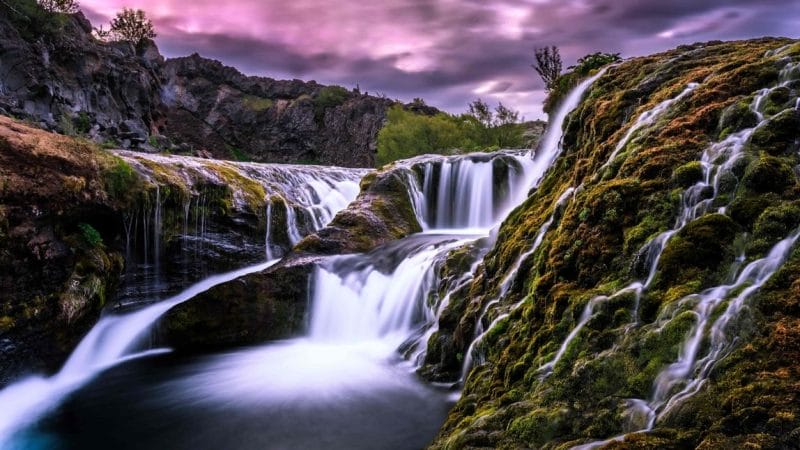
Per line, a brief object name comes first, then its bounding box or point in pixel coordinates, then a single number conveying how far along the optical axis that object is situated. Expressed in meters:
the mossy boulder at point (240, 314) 10.61
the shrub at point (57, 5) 35.91
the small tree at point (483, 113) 43.44
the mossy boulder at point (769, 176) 3.68
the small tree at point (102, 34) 59.20
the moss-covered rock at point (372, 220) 13.07
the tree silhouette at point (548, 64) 27.09
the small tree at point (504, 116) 41.41
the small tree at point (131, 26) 63.91
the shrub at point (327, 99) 76.44
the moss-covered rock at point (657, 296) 2.77
